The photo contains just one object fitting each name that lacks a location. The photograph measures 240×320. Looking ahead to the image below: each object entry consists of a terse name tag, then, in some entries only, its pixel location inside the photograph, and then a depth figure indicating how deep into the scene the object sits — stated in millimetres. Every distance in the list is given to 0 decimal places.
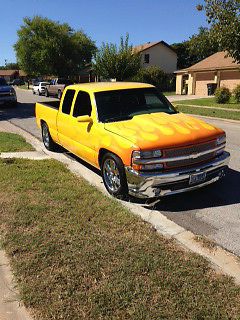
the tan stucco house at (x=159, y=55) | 53750
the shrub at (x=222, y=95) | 24281
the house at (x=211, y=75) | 31723
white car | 36688
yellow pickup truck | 5066
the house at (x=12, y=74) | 117362
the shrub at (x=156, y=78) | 42194
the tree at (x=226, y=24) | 16625
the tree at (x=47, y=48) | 52350
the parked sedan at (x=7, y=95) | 20562
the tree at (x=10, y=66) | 145225
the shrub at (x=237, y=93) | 24706
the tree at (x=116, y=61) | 34906
